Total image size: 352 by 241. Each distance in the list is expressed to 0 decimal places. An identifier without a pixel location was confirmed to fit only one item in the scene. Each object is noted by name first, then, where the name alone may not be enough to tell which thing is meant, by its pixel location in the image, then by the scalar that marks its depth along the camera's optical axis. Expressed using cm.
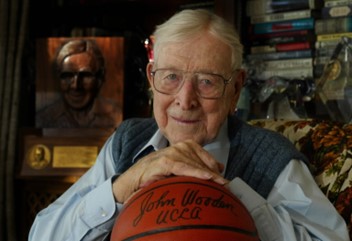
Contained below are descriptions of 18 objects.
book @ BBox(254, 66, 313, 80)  185
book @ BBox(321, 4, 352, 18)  177
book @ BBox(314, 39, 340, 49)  179
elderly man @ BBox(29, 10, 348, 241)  109
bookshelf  181
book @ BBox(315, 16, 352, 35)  177
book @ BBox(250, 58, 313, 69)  185
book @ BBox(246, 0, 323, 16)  184
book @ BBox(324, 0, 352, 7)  177
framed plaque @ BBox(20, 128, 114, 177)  192
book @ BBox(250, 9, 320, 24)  184
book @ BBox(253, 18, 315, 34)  185
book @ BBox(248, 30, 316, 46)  185
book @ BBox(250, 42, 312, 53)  186
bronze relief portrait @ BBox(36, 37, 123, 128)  196
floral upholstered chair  125
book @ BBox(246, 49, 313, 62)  185
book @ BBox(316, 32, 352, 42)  177
